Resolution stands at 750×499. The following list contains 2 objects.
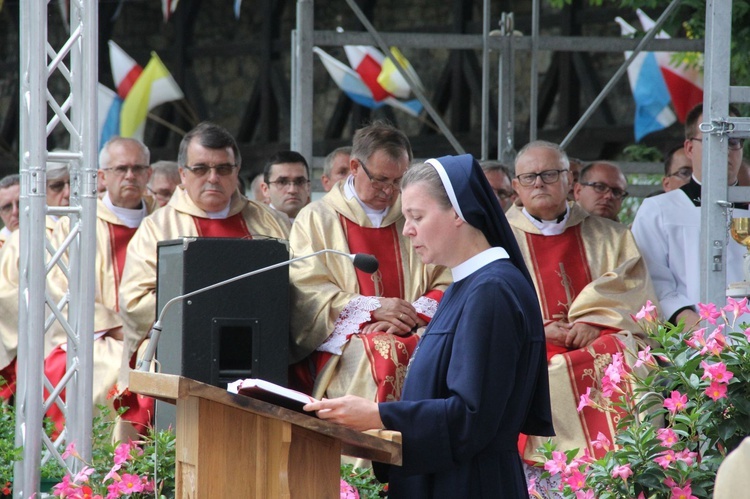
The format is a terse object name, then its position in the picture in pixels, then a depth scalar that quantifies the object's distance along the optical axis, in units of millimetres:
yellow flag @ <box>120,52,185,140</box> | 26328
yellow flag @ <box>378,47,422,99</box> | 22953
